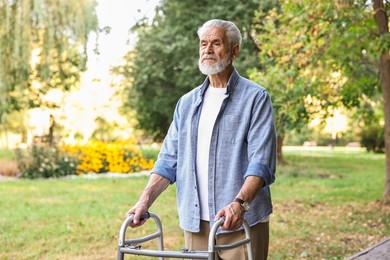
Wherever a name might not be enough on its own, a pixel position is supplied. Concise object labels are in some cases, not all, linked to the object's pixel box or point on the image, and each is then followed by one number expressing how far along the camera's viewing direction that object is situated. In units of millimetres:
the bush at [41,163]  14672
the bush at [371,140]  30659
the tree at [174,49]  17812
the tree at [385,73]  9633
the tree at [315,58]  8891
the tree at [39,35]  10156
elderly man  2820
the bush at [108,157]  15836
